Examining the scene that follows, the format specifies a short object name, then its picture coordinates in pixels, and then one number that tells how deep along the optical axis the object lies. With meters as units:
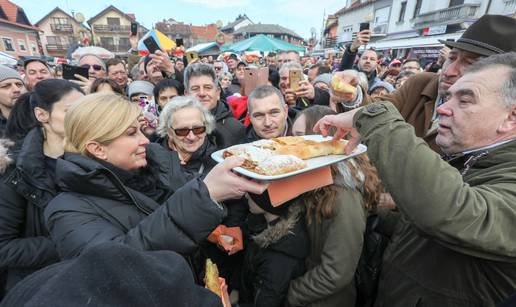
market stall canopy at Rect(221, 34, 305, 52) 16.91
